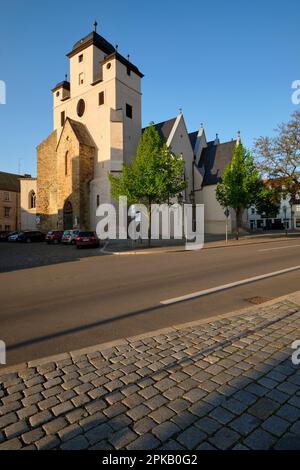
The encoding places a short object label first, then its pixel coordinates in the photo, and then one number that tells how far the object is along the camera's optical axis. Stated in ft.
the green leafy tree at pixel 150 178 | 68.54
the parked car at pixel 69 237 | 92.99
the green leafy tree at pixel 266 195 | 91.20
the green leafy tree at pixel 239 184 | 89.53
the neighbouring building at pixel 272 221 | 235.81
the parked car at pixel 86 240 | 75.56
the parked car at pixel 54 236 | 100.12
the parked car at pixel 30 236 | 112.47
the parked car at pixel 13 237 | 115.55
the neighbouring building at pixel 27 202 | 148.46
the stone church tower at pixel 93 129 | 107.86
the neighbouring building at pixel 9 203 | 174.98
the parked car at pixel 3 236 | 125.70
